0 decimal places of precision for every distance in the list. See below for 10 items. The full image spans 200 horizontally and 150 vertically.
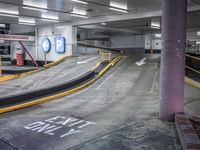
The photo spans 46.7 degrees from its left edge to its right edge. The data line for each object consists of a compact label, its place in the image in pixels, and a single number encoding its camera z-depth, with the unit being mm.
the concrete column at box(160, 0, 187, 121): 5059
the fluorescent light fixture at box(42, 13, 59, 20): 16434
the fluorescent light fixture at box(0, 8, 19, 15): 14645
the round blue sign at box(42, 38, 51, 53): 21188
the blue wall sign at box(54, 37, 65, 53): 19969
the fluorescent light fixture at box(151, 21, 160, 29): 20177
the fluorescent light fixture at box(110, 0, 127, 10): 12380
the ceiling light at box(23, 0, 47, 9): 12094
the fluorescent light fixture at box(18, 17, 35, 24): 18031
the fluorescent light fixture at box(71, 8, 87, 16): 14559
